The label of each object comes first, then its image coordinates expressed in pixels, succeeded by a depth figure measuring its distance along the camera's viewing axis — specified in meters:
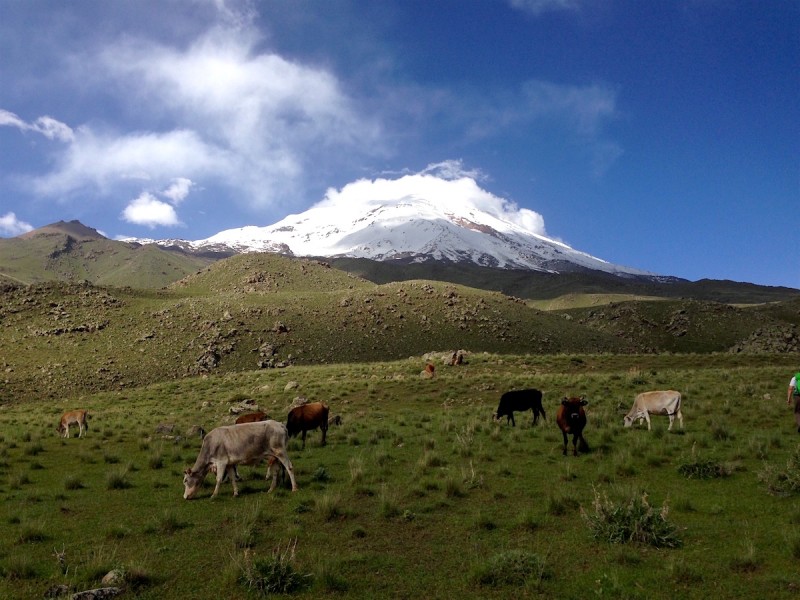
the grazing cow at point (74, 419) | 22.02
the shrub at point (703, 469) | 11.61
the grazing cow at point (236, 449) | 11.62
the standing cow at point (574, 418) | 14.13
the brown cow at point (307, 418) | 17.94
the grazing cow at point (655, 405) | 17.02
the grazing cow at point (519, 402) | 20.23
